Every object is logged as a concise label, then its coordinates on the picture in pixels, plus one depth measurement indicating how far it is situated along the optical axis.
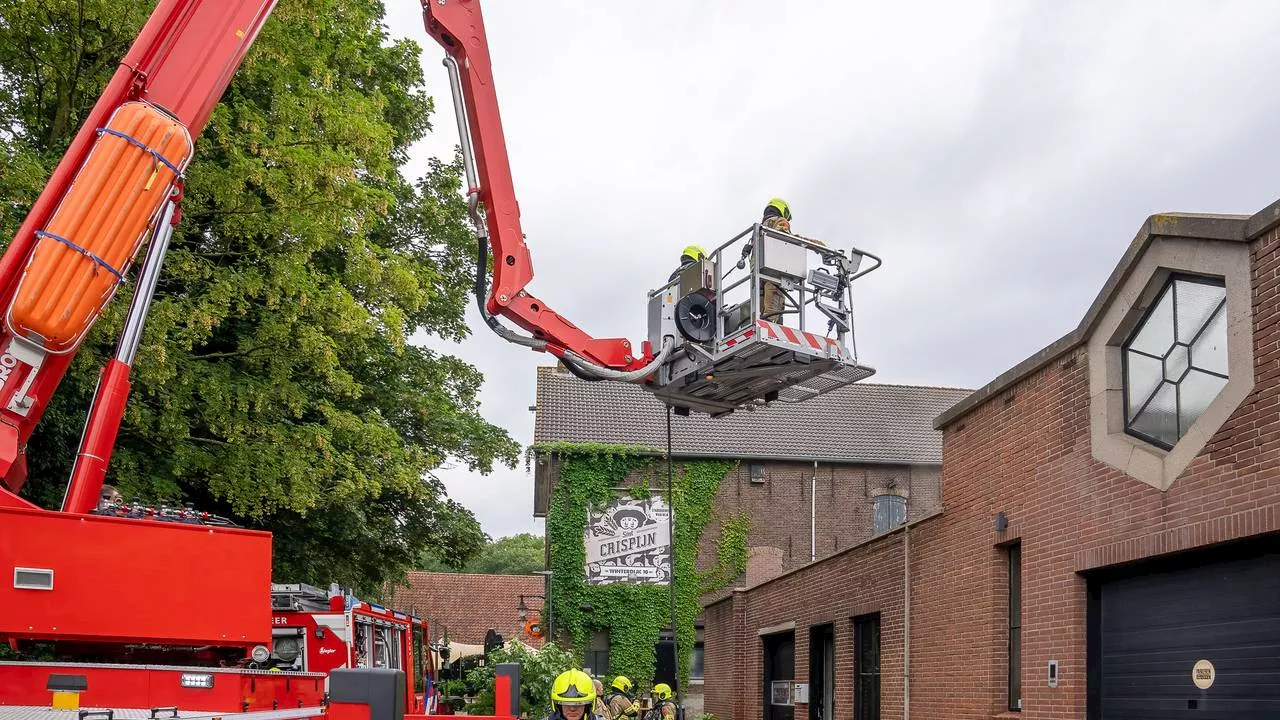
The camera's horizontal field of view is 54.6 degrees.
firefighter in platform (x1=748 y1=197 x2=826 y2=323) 10.31
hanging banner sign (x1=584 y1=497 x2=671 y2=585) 35.62
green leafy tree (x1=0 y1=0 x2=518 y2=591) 15.00
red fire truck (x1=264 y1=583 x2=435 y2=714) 12.06
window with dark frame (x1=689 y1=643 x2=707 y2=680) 36.34
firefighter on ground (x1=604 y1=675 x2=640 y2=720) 15.00
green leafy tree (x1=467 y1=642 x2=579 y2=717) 20.58
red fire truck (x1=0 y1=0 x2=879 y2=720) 7.83
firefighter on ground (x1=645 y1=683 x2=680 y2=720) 15.23
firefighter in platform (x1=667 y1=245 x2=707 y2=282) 10.92
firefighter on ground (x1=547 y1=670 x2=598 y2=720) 7.68
